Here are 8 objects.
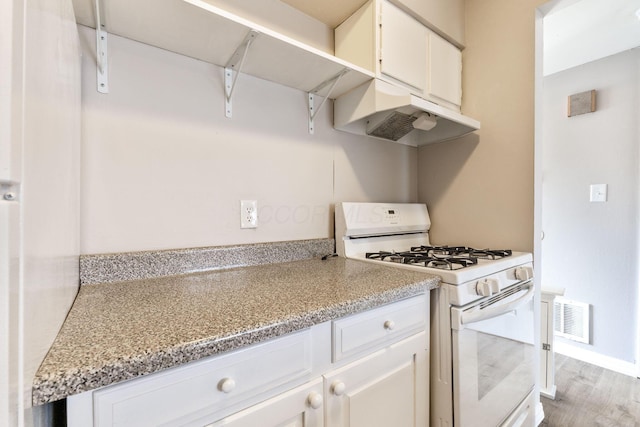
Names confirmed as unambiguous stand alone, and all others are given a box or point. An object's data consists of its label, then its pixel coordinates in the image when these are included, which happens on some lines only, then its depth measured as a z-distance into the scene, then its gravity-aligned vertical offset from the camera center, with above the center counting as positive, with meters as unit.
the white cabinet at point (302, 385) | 0.49 -0.38
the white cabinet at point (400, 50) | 1.30 +0.79
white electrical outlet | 1.20 -0.02
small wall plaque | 2.10 +0.80
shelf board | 0.85 +0.59
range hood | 1.26 +0.46
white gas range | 0.98 -0.41
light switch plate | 2.05 +0.12
